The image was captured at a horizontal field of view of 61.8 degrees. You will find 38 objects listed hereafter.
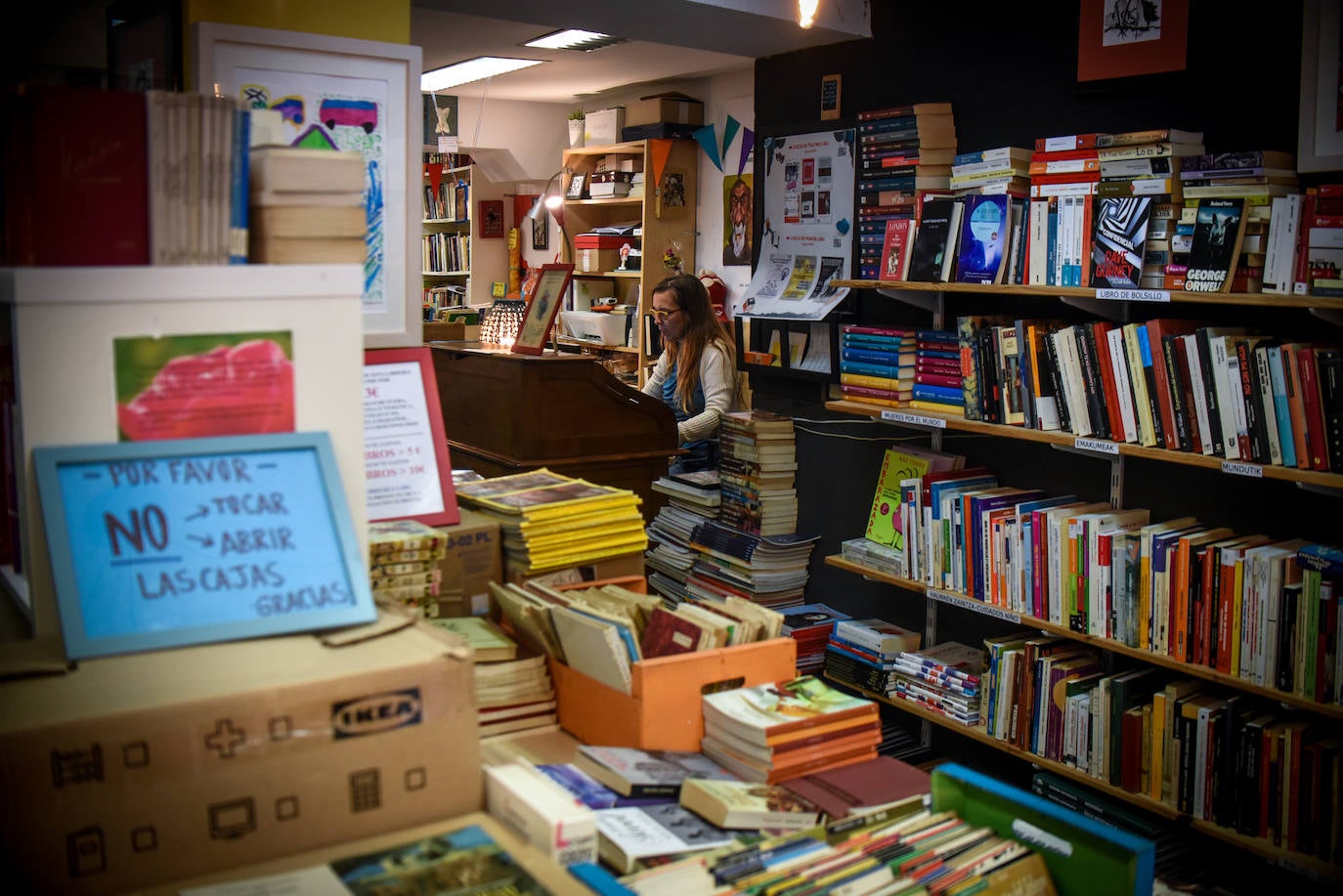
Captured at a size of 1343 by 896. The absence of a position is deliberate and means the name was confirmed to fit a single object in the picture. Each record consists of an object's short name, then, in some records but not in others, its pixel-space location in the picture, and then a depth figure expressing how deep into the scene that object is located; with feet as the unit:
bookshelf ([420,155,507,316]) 28.45
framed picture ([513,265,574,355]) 12.40
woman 16.70
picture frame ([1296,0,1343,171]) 8.70
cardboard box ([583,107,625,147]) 22.67
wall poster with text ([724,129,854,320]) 14.03
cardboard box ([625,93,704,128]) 21.43
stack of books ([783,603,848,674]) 14.07
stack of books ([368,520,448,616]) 6.98
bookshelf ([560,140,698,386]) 21.61
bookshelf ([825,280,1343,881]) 8.70
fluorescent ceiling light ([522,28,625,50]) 18.52
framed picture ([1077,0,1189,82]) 10.32
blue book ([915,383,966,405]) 11.75
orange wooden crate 6.44
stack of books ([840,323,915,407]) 12.35
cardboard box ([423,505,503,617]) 7.66
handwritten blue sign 4.73
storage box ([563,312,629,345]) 22.89
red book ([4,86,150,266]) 5.04
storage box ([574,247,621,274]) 23.38
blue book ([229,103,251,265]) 5.42
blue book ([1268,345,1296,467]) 8.76
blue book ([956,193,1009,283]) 11.02
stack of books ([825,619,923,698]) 12.86
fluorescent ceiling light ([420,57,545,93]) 21.54
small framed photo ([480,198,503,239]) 28.45
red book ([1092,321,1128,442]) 10.06
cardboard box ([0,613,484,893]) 4.16
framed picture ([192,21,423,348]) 7.54
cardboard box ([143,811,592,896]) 4.39
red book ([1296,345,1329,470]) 8.54
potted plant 24.26
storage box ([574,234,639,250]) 23.26
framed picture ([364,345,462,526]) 7.82
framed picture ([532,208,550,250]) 27.20
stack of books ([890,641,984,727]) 11.71
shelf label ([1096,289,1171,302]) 9.38
